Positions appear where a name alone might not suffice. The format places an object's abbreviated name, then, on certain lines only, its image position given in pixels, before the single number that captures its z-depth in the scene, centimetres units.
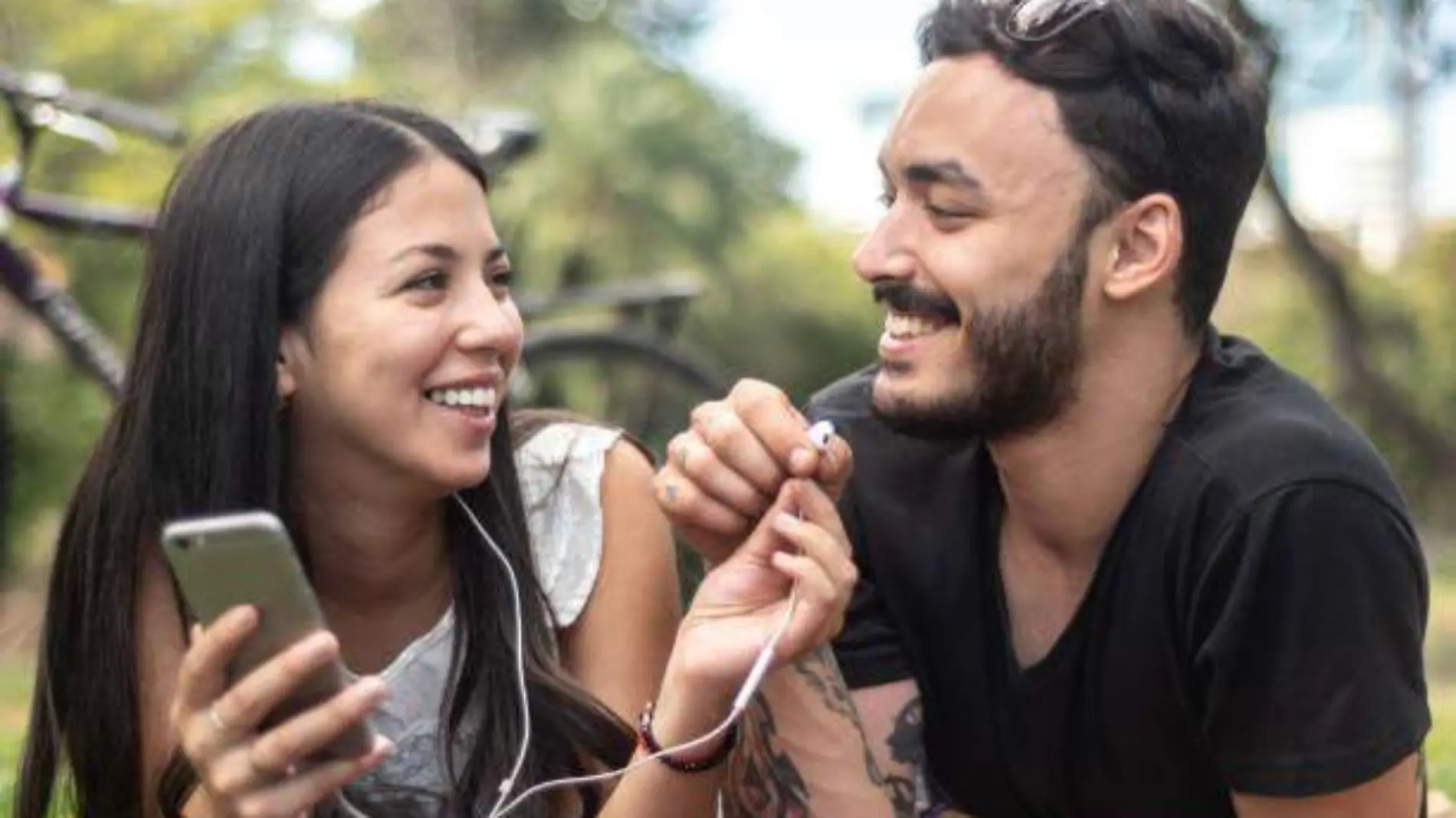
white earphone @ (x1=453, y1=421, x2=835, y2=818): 242
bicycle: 525
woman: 274
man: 246
